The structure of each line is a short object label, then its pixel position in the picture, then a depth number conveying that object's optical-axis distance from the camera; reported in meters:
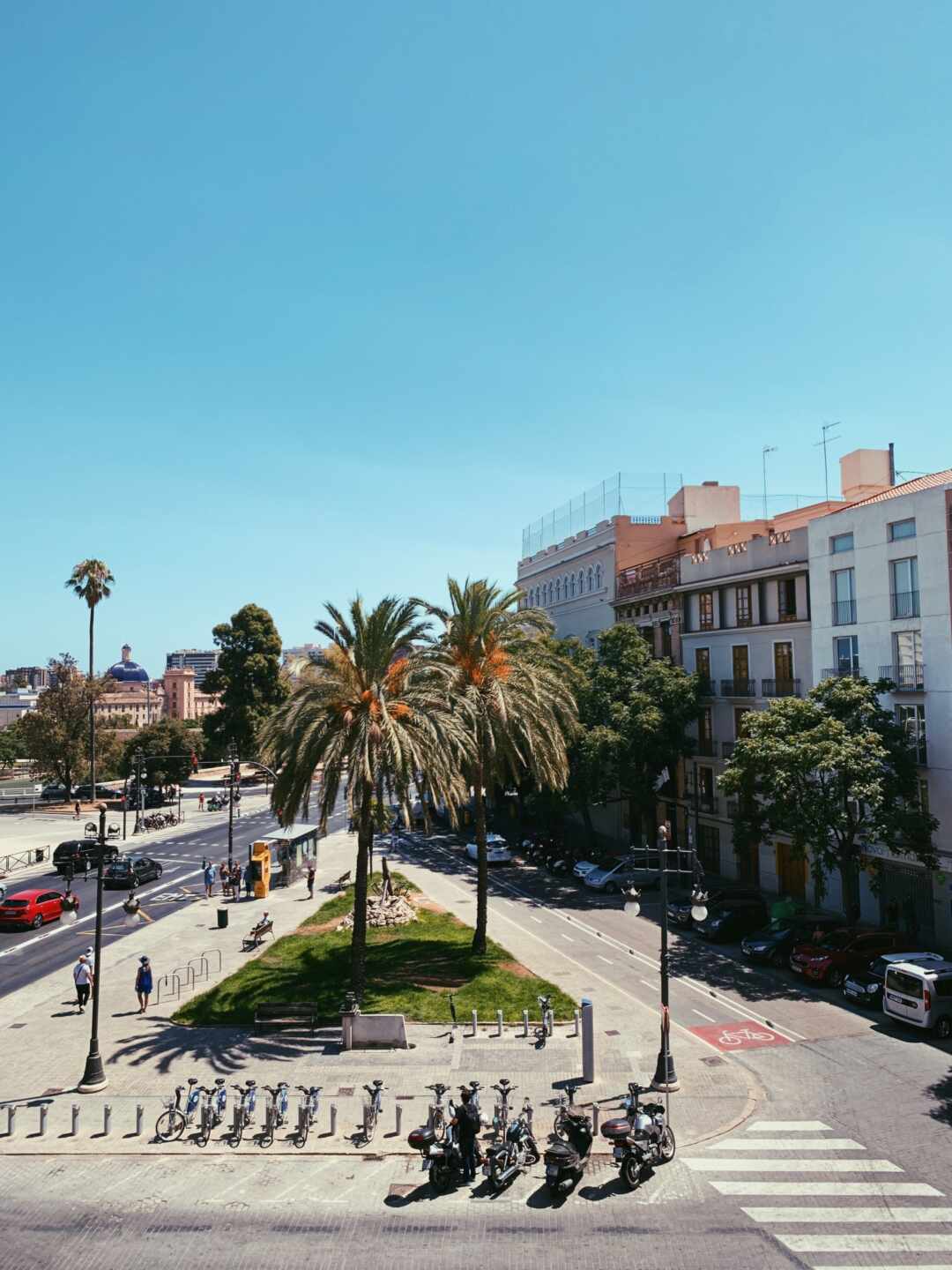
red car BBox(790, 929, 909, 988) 28.02
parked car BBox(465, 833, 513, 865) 50.94
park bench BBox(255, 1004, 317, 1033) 23.83
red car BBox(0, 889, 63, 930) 36.88
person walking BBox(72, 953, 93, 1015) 25.81
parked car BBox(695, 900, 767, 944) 33.59
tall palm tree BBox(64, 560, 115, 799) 76.06
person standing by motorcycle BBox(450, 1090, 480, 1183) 15.83
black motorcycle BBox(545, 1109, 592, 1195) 15.16
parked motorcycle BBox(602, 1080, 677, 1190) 15.47
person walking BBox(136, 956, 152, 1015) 25.73
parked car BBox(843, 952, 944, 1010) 25.55
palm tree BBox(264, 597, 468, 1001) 24.78
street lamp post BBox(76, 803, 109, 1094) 20.00
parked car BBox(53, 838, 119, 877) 49.16
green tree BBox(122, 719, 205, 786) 84.38
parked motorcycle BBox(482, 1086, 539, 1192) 15.52
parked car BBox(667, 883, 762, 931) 35.47
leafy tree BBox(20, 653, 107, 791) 77.31
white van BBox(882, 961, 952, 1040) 23.19
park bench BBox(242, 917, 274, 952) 33.03
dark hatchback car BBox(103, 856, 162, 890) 45.94
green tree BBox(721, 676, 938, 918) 29.56
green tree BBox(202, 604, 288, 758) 88.19
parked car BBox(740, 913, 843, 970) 30.41
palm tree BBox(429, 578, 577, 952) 30.67
